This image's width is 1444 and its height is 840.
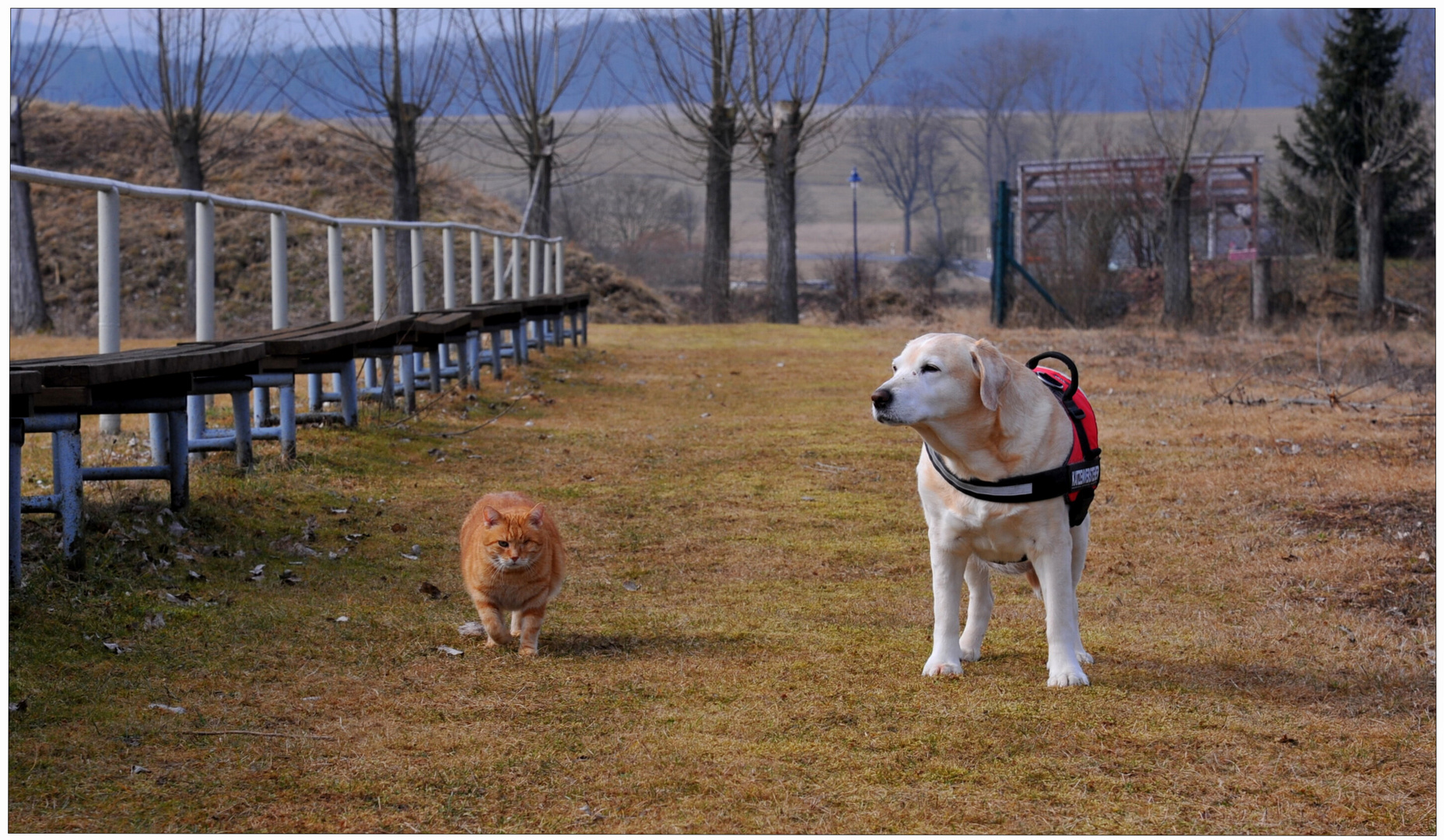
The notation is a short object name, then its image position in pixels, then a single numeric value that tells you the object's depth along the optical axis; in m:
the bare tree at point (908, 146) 90.31
